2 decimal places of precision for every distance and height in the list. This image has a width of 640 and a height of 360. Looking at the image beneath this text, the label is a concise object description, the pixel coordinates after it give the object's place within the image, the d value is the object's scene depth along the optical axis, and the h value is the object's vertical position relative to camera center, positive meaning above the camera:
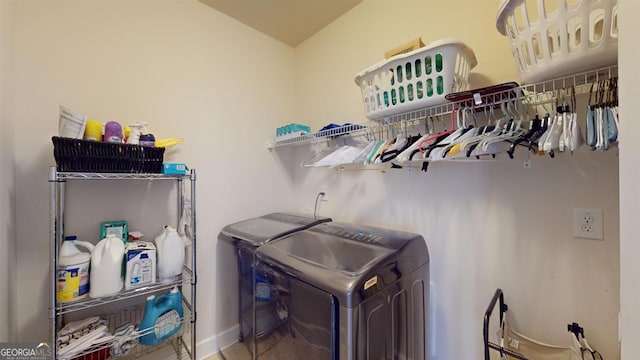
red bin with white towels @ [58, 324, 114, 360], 1.10 -0.76
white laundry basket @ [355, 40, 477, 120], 1.08 +0.50
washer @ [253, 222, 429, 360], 0.94 -0.50
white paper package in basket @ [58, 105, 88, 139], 1.12 +0.27
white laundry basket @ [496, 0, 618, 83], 0.72 +0.46
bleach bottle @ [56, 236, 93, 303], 1.09 -0.41
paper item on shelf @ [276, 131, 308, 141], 1.89 +0.36
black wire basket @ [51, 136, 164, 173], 1.08 +0.12
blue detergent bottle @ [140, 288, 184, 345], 1.35 -0.79
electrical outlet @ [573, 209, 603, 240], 0.96 -0.18
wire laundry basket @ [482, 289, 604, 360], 0.91 -0.69
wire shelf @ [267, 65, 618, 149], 0.82 +0.34
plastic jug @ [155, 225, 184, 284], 1.36 -0.42
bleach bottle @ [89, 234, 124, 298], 1.16 -0.42
